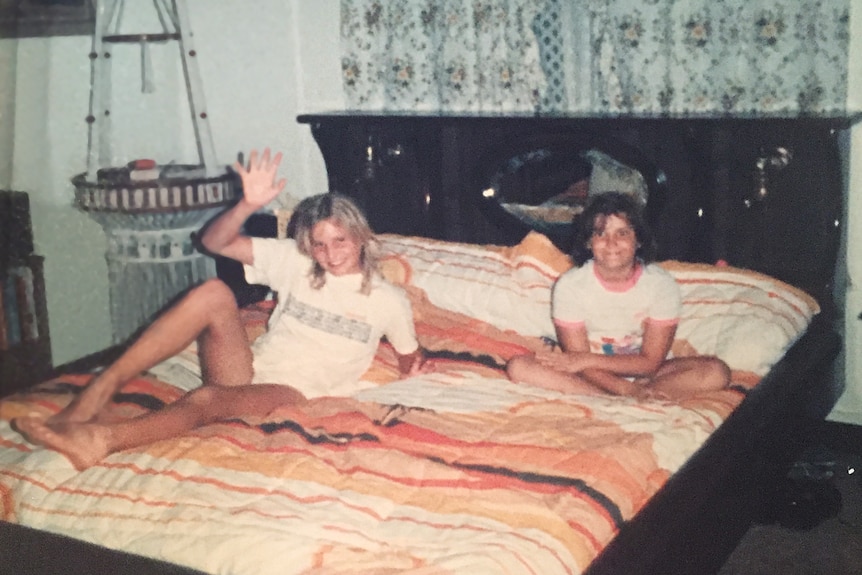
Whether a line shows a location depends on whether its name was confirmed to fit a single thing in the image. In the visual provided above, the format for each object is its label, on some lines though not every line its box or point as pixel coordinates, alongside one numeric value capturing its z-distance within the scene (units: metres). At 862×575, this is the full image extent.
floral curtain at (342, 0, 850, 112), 2.64
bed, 1.55
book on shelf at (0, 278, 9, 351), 2.78
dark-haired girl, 2.31
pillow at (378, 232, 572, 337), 2.75
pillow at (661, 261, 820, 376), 2.41
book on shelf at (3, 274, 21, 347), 2.89
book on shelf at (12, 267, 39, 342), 2.95
